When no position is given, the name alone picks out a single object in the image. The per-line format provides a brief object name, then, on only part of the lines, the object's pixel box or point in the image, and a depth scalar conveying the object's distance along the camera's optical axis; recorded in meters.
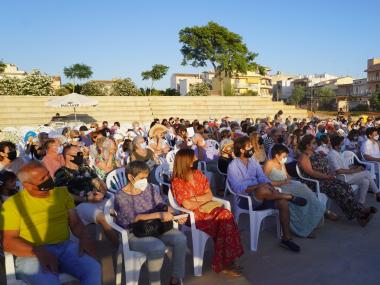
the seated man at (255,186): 4.48
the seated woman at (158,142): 7.82
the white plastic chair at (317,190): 5.31
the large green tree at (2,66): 46.50
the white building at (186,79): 79.06
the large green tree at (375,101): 48.91
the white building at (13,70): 74.03
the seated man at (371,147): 7.37
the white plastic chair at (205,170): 6.93
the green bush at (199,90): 37.66
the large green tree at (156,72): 48.62
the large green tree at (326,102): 61.80
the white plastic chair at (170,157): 6.84
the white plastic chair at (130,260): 3.28
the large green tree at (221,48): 49.09
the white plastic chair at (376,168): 7.17
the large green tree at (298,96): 68.81
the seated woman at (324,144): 6.51
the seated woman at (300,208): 4.77
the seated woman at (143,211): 3.50
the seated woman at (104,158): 5.69
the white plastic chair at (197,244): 3.84
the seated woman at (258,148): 6.94
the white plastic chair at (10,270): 2.71
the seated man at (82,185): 4.08
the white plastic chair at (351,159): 7.03
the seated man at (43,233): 2.79
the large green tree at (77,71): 58.94
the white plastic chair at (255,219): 4.45
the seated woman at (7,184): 3.92
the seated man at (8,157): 5.08
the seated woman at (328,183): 5.21
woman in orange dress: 3.75
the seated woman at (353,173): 6.09
